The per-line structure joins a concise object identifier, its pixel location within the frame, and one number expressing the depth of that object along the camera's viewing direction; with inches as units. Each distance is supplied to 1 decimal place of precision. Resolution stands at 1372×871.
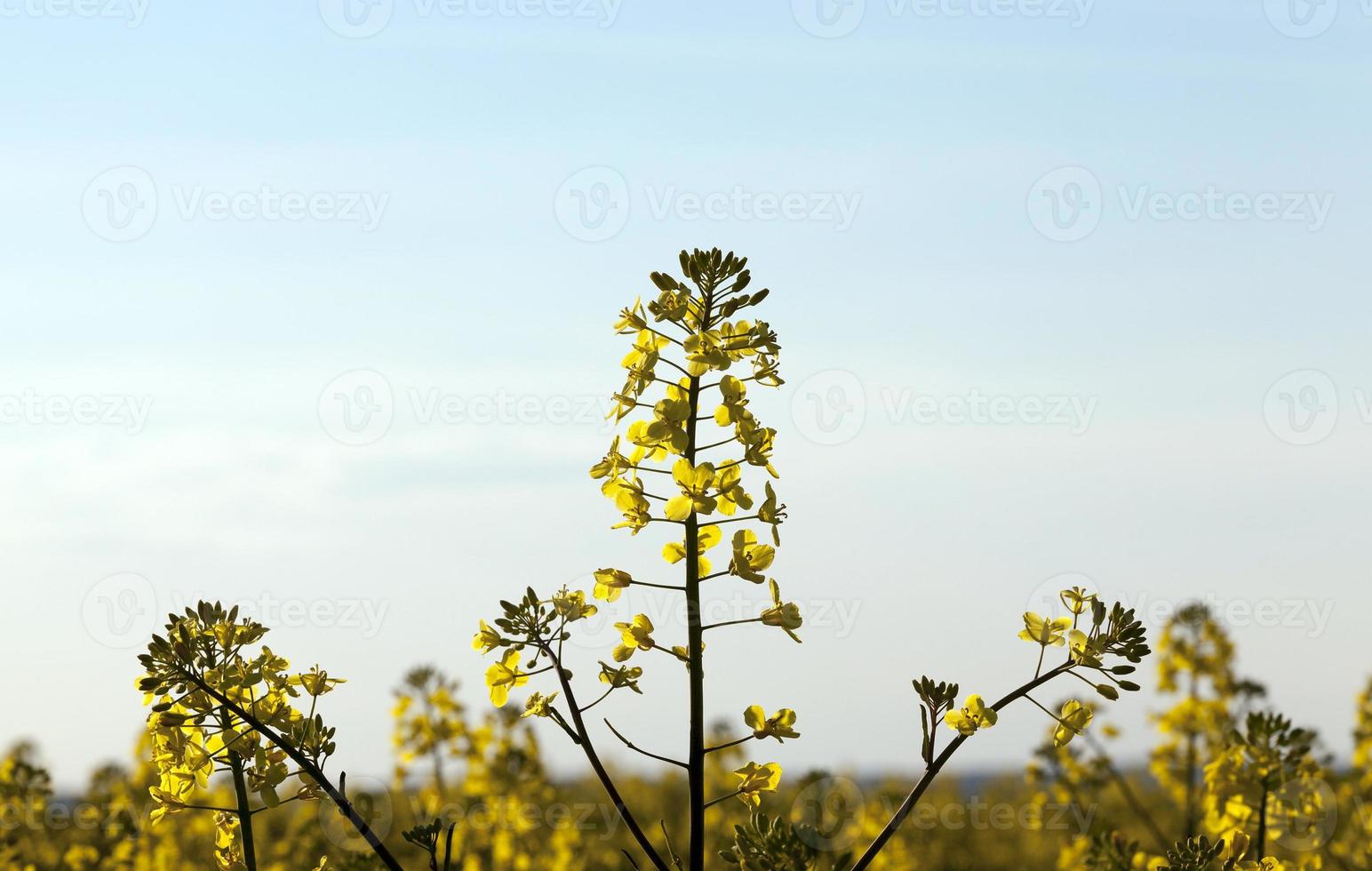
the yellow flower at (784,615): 136.2
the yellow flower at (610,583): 138.2
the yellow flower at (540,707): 131.3
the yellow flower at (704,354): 135.6
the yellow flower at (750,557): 136.1
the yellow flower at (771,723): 137.5
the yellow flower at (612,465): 138.9
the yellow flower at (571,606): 133.9
